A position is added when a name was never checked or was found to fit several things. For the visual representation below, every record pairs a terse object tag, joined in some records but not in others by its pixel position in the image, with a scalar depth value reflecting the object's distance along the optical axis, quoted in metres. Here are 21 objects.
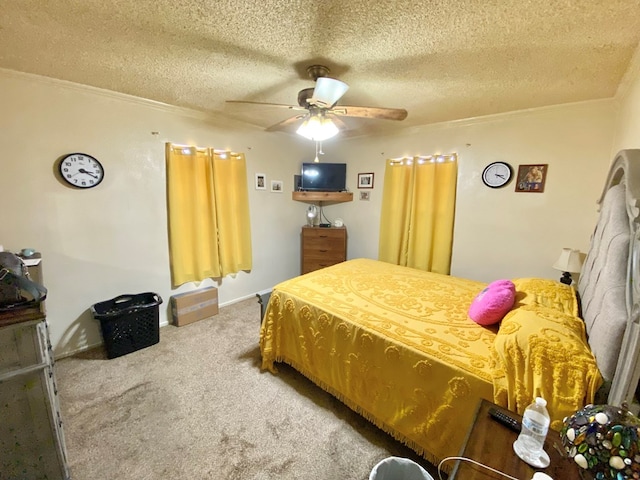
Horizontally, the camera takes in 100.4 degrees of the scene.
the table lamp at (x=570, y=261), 2.33
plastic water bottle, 0.88
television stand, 3.94
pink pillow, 1.65
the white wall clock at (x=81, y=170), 2.25
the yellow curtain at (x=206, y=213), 2.91
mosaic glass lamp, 0.63
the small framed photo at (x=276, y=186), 3.82
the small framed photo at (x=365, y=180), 3.84
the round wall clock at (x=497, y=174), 2.79
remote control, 0.99
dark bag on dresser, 1.08
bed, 1.05
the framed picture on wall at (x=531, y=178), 2.62
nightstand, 0.84
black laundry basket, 2.34
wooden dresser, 3.92
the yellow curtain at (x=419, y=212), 3.19
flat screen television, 4.00
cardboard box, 2.97
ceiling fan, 1.69
